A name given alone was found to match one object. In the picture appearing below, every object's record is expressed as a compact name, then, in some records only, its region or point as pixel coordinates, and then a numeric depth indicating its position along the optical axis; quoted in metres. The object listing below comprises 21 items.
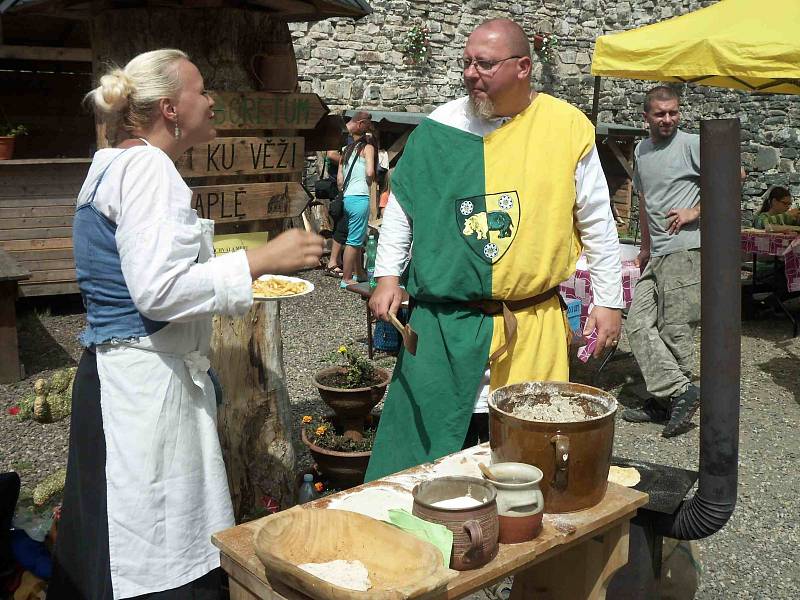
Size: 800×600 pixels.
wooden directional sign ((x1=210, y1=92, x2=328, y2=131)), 3.20
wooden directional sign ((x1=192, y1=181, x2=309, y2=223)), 3.21
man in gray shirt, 5.25
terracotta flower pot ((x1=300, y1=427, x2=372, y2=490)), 4.18
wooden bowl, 1.50
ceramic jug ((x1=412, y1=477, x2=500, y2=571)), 1.66
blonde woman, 2.00
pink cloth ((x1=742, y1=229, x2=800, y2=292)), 7.55
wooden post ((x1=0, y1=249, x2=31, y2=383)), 6.02
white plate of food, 3.24
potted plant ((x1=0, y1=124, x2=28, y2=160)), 7.61
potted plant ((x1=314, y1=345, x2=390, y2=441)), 4.46
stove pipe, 2.08
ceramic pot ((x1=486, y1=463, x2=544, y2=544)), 1.78
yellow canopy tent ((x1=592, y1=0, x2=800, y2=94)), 5.95
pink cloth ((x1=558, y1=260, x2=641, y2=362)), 6.00
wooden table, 1.67
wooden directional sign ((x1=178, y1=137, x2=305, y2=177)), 3.16
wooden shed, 3.12
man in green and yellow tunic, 2.69
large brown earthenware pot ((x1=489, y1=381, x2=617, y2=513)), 1.88
